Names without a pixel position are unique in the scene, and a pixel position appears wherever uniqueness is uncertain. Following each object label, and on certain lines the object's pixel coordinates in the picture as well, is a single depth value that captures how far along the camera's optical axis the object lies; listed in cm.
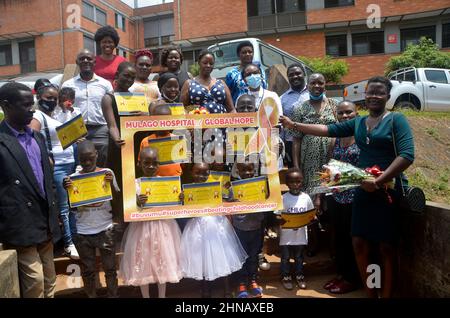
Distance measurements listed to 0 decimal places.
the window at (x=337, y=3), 2094
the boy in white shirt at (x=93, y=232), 320
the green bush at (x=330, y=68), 1794
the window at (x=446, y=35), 1988
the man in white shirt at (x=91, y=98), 409
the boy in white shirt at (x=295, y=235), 391
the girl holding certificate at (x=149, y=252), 315
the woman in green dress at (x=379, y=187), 290
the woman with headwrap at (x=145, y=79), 434
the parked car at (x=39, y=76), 885
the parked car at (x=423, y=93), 1062
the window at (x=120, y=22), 2952
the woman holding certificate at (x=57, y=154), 370
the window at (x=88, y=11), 2569
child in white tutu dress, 323
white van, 842
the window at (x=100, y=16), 2691
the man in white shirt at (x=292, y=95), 466
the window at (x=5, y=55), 2639
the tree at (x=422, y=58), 1534
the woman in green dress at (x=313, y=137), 414
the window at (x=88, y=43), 2528
